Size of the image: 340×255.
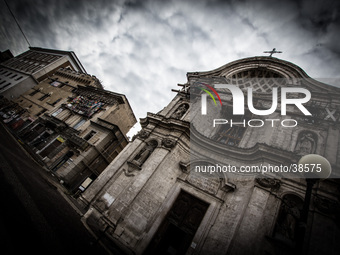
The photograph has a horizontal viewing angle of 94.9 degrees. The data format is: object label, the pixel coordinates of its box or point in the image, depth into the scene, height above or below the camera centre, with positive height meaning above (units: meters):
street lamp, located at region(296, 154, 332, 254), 3.83 +3.19
